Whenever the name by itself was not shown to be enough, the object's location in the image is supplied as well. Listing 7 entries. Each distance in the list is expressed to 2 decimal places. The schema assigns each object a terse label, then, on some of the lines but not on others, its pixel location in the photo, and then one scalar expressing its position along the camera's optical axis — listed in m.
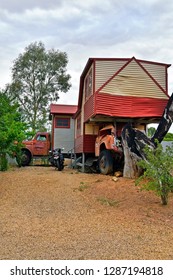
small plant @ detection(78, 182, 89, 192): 6.24
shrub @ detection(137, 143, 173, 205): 4.63
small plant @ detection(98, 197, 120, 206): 5.01
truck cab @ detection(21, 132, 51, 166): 12.70
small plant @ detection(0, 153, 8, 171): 9.73
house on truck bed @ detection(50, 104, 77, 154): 14.62
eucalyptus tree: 22.79
